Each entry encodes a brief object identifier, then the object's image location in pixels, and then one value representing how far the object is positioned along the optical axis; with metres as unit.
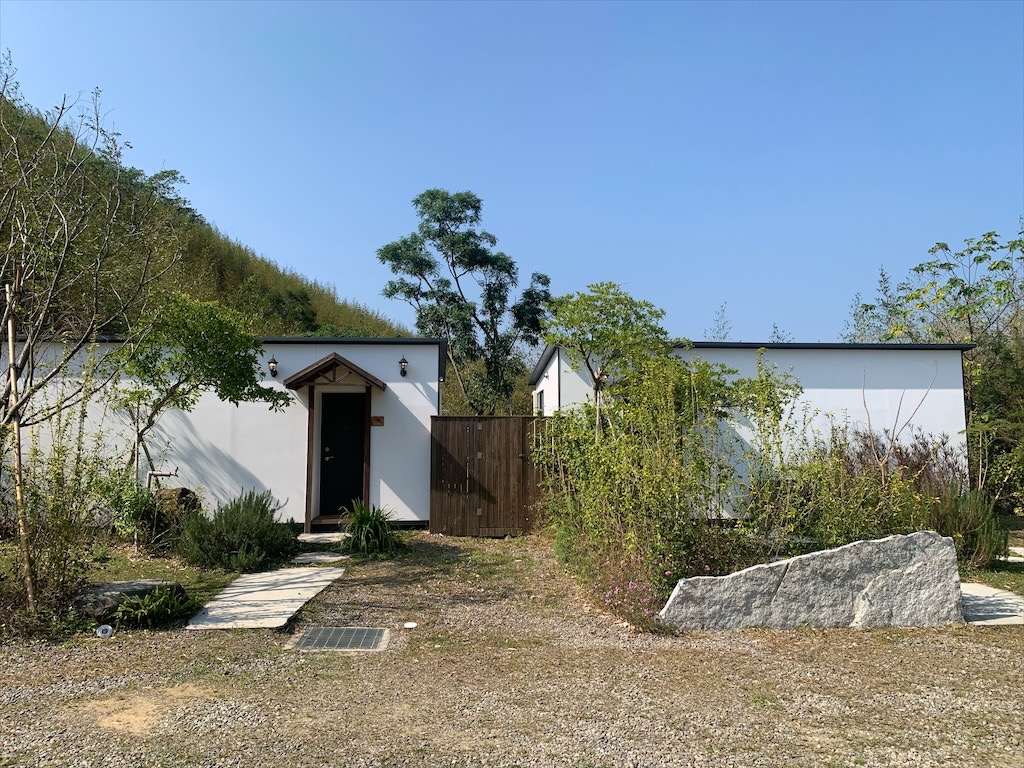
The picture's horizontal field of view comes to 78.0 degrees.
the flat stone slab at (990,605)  5.37
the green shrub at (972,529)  7.19
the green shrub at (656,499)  5.26
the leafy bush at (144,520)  7.03
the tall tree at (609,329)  8.84
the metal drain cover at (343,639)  4.64
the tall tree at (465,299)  18.33
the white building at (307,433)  9.67
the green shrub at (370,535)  8.01
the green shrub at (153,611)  4.92
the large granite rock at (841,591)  5.05
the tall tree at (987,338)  10.53
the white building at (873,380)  10.52
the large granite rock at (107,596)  4.91
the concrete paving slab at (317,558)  7.49
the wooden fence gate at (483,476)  9.45
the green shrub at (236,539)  7.01
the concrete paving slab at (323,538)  8.85
